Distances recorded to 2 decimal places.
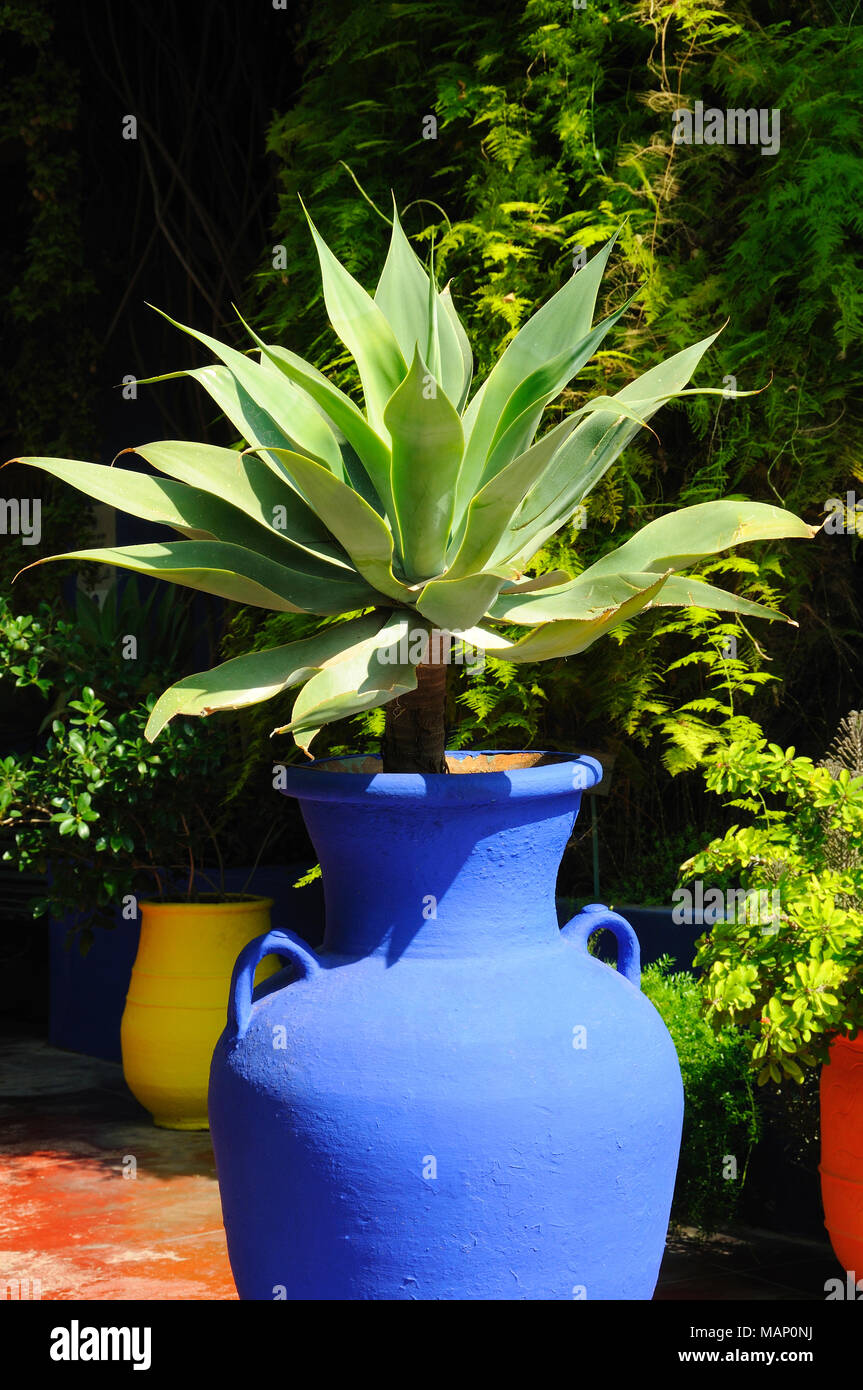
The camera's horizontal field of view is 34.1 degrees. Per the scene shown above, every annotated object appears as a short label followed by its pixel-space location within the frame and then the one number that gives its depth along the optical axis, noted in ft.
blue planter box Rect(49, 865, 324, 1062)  18.06
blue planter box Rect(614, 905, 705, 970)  13.39
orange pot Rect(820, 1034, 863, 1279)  9.81
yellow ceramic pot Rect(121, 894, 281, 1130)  15.55
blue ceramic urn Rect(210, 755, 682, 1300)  6.53
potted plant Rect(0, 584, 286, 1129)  15.21
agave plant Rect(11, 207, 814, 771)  7.10
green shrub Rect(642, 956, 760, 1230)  11.93
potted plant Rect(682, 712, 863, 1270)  9.38
